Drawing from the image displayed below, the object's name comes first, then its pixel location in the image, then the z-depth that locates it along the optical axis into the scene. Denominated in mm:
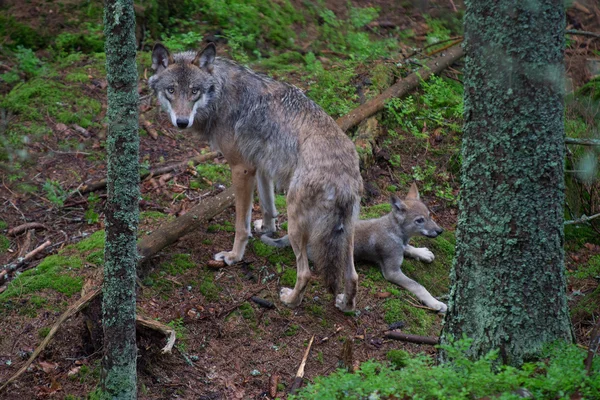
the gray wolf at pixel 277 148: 12687
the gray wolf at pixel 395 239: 14531
